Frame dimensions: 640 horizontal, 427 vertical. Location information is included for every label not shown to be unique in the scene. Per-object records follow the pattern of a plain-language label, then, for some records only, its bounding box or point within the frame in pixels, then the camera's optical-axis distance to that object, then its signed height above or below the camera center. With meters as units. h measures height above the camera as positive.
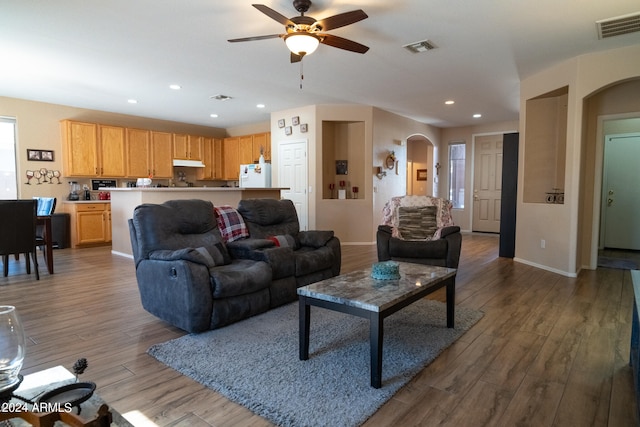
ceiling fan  2.86 +1.33
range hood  8.46 +0.61
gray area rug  1.83 -1.08
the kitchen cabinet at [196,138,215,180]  9.12 +0.70
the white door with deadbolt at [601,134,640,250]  6.14 -0.03
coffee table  1.99 -0.64
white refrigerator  7.78 +0.30
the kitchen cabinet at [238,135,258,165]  8.83 +0.97
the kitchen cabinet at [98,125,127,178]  7.32 +0.76
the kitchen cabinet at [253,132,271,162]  8.52 +1.04
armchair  4.16 -0.53
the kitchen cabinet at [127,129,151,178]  7.72 +0.76
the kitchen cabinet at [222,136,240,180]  9.18 +0.78
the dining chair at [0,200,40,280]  4.16 -0.46
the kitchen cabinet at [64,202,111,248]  6.75 -0.65
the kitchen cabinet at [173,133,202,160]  8.54 +1.00
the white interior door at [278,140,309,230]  7.21 +0.31
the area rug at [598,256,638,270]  5.09 -1.06
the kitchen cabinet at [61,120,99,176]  6.90 +0.77
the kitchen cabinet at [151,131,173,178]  8.12 +0.76
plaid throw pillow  3.67 -0.36
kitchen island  5.37 -0.13
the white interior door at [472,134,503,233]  8.91 +0.17
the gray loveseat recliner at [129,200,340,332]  2.68 -0.66
